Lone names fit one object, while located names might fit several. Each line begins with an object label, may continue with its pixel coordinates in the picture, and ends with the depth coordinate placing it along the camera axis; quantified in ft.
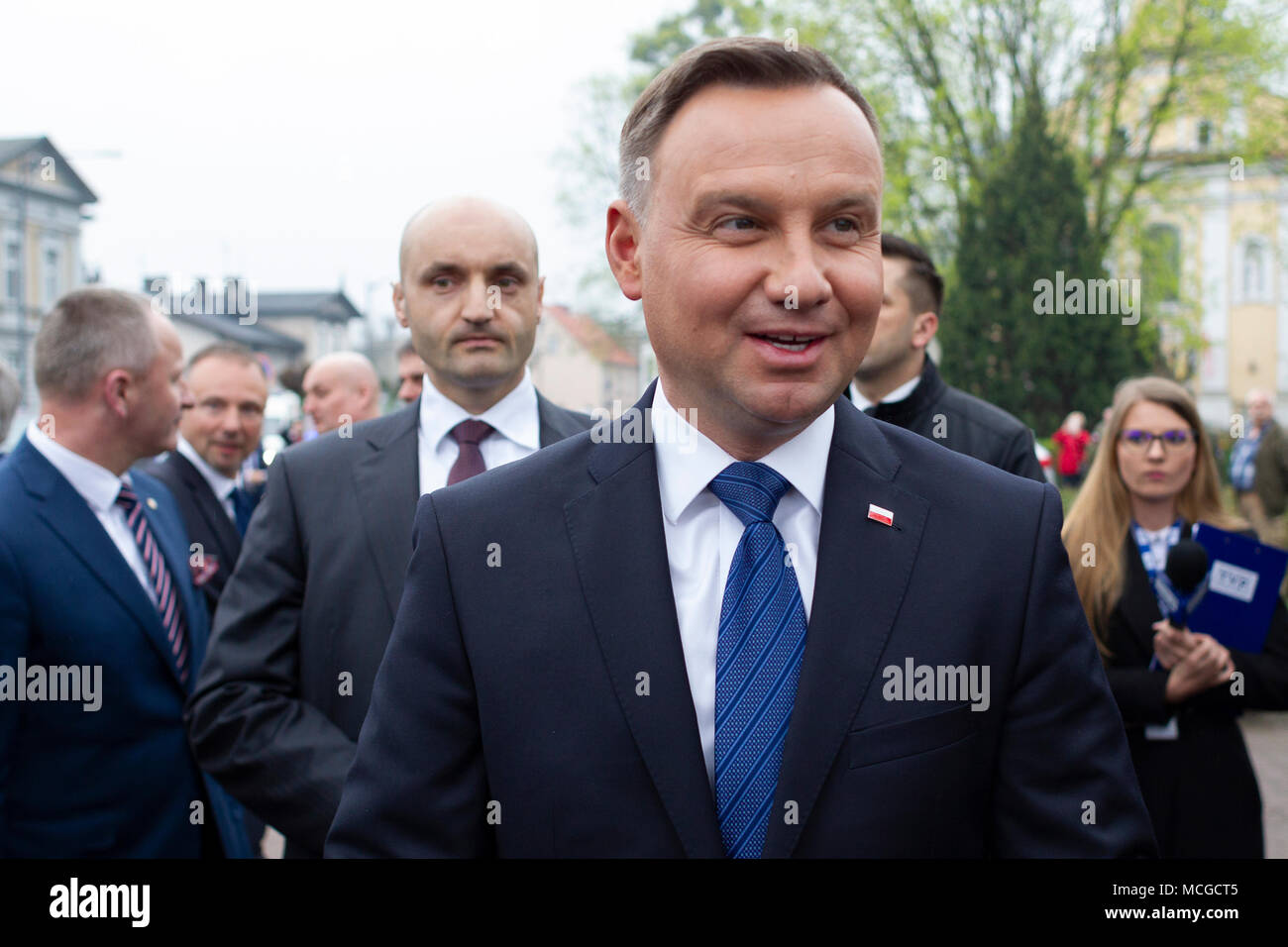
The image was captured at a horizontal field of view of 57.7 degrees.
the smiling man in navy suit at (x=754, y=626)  5.40
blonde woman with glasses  12.15
